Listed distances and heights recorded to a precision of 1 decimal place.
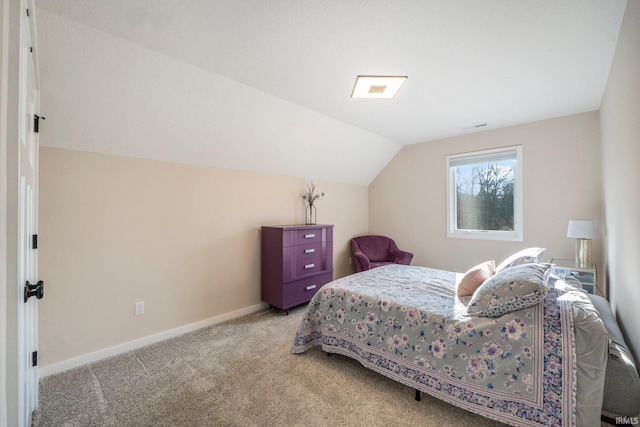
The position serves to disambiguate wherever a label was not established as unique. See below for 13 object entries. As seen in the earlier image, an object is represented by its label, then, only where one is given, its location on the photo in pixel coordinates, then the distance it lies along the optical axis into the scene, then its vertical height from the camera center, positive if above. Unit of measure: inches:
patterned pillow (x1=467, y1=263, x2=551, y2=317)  59.0 -17.9
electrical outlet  100.3 -35.4
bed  53.9 -32.2
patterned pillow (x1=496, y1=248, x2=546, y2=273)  84.0 -14.3
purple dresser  129.4 -25.1
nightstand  106.3 -24.4
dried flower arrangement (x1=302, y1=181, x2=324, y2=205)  162.9 +12.0
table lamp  109.0 -9.1
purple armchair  169.8 -24.6
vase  164.4 -0.5
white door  46.7 -3.0
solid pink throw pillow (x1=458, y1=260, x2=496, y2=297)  84.2 -21.0
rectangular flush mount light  92.1 +46.6
